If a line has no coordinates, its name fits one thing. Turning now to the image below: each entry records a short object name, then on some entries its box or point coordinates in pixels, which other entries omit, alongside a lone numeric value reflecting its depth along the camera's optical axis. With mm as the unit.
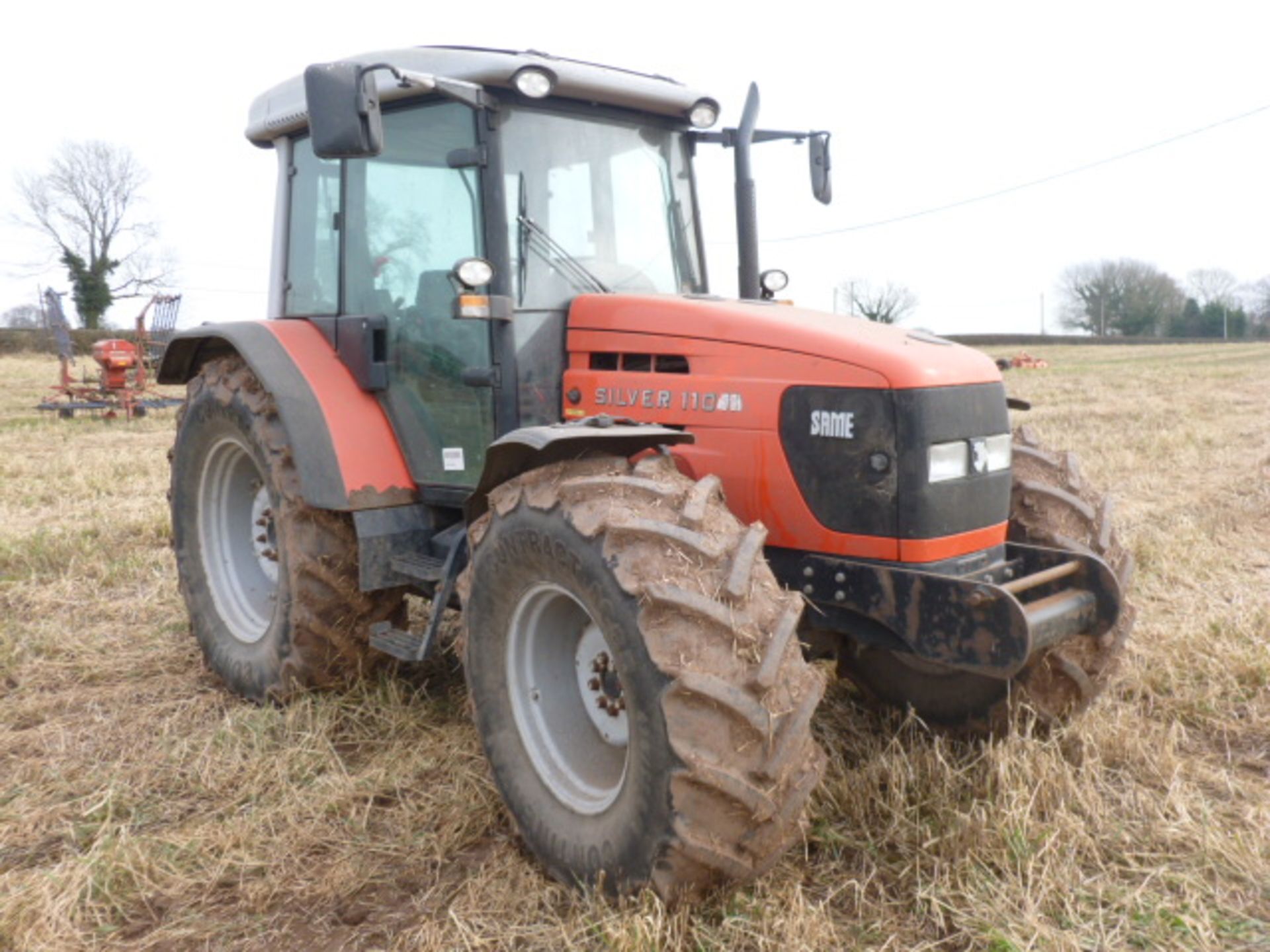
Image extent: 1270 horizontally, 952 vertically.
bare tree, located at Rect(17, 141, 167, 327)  46312
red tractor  2494
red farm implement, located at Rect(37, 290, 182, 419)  15344
